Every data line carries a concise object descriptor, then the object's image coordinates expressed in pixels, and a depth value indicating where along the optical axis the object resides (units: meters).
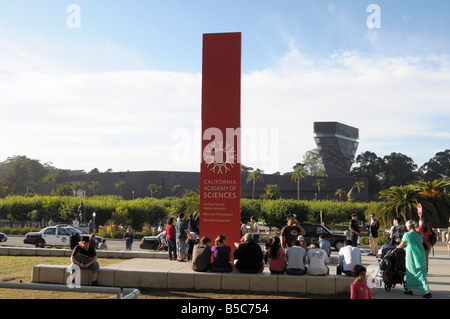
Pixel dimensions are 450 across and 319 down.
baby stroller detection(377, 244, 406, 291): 9.36
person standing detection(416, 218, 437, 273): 9.85
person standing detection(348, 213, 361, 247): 15.00
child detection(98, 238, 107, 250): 18.90
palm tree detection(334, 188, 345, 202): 79.44
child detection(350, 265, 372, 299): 6.27
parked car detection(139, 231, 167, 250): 19.69
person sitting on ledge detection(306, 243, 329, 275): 9.16
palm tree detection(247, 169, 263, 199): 75.44
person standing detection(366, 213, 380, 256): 16.42
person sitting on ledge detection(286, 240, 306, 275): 9.17
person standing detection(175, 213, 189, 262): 12.18
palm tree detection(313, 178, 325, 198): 79.19
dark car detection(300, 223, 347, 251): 22.30
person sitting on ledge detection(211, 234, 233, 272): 9.48
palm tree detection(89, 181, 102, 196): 76.97
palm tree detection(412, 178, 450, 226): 26.56
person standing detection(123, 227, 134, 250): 20.67
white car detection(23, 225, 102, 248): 22.88
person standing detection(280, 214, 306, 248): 10.84
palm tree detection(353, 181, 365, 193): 80.00
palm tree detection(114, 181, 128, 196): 75.31
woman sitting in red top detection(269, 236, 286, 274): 9.27
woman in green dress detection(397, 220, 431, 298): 8.73
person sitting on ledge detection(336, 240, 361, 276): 9.03
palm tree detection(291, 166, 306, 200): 78.19
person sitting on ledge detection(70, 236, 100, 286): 9.08
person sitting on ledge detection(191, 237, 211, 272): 9.53
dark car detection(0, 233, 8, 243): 25.75
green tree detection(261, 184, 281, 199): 73.31
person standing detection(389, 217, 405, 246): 13.02
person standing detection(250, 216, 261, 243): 15.46
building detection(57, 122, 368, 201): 75.12
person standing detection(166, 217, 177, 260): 12.81
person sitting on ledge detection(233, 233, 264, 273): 9.29
